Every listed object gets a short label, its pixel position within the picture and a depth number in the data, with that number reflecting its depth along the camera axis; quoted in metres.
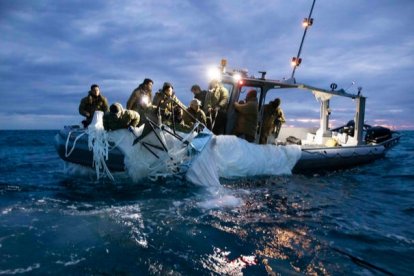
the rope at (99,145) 6.72
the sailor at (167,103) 7.35
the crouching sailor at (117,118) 6.89
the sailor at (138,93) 8.24
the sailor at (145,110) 7.09
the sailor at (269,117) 9.57
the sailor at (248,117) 8.91
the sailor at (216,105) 9.07
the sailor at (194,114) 8.29
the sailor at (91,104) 8.51
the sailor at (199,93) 9.37
